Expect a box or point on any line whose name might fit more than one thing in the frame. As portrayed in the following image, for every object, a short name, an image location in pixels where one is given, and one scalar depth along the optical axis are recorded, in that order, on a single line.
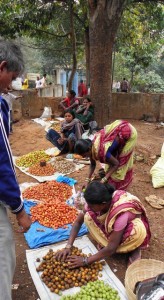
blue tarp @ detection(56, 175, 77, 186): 4.83
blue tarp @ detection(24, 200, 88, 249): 3.19
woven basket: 2.48
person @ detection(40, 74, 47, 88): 14.94
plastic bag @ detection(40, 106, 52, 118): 9.52
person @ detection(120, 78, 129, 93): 14.11
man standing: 1.62
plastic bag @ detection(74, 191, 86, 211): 4.02
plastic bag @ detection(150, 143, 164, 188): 4.71
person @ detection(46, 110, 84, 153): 6.38
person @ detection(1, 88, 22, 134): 7.09
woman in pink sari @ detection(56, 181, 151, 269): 2.49
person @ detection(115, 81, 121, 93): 16.96
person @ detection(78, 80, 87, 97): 11.87
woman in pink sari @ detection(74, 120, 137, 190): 3.38
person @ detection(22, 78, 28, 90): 15.77
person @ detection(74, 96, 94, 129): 7.07
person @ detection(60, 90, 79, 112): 8.88
